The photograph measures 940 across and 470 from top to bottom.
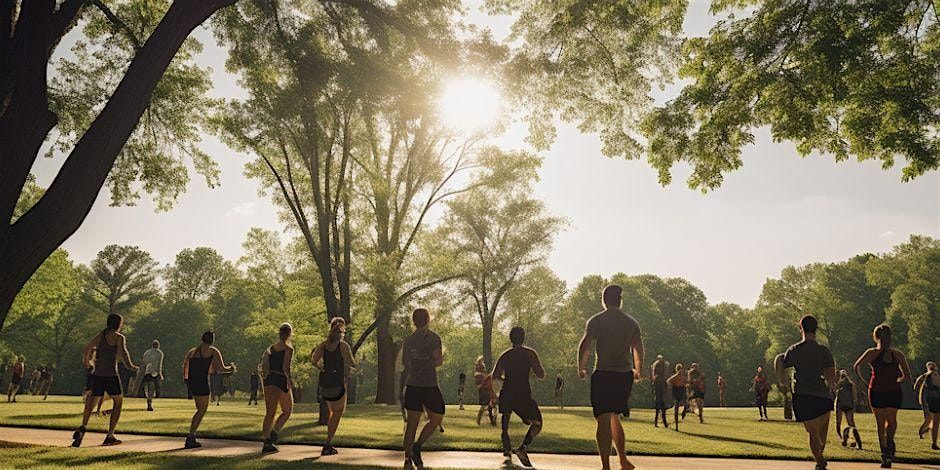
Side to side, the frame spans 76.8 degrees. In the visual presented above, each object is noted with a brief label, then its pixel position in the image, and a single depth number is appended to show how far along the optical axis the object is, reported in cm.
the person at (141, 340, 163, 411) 1922
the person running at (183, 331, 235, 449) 1135
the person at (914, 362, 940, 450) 1391
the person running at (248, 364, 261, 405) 3408
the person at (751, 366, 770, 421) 2522
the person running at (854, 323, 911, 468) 1044
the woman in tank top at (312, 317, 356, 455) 1034
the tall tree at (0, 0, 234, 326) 720
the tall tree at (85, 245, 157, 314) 6475
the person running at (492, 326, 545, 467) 964
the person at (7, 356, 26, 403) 2683
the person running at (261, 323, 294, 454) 1087
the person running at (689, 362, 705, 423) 2319
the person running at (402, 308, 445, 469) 850
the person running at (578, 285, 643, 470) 766
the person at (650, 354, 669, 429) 1939
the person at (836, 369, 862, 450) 1346
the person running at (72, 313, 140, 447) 1078
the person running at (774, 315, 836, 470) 870
